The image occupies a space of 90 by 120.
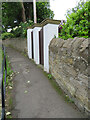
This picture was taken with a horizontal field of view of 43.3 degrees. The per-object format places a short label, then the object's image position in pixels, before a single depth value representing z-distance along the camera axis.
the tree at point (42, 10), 13.84
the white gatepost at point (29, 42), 8.86
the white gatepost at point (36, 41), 7.03
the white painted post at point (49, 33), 5.05
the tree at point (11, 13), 12.80
